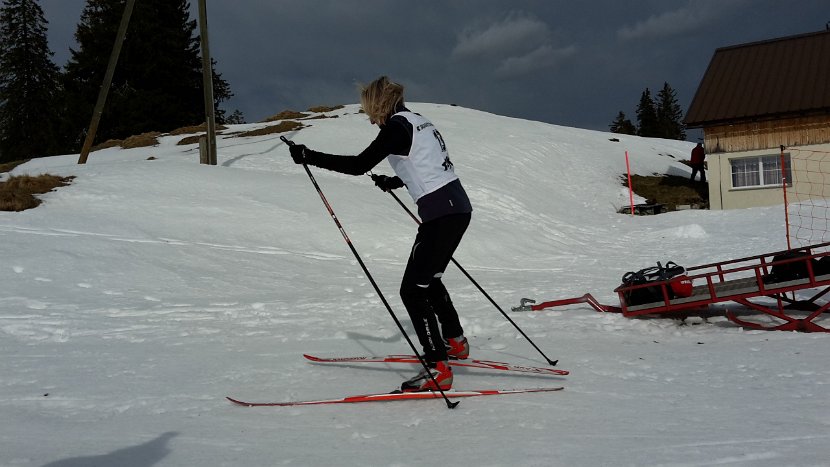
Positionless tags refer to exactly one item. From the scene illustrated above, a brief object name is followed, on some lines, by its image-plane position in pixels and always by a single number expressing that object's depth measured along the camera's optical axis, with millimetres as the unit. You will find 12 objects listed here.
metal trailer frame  5715
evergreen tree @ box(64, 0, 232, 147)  42375
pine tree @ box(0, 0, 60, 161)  46469
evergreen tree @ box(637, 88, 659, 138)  86069
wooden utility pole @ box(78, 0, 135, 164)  17609
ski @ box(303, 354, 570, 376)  4538
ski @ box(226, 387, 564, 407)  3887
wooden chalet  20609
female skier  3998
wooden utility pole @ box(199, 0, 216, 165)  17672
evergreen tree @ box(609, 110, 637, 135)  86175
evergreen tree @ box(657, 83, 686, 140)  89450
